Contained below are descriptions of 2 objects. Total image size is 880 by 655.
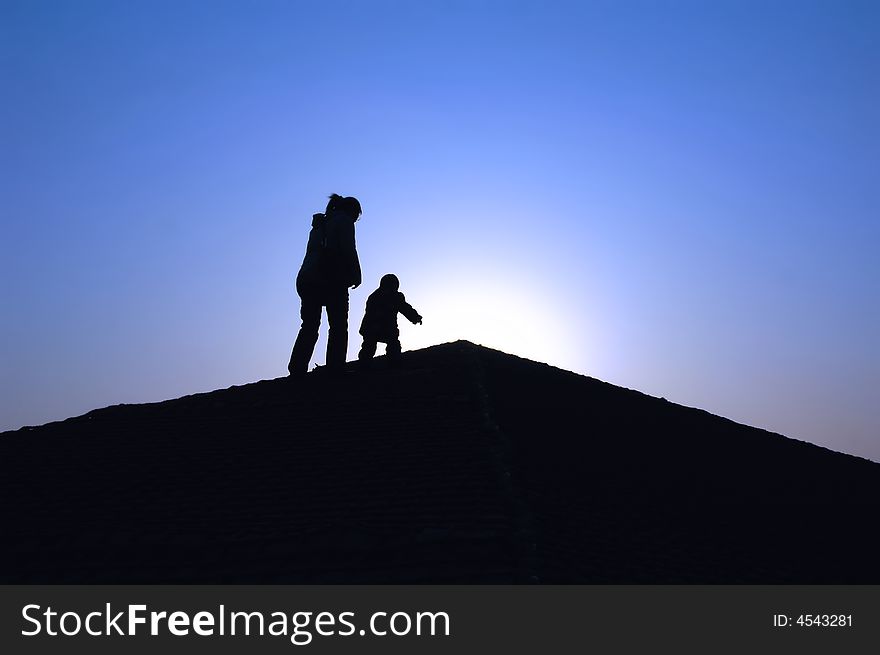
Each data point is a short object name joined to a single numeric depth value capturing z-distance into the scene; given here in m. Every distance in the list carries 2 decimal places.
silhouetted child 10.95
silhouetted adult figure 9.59
